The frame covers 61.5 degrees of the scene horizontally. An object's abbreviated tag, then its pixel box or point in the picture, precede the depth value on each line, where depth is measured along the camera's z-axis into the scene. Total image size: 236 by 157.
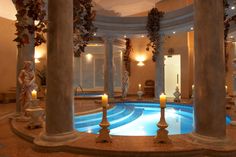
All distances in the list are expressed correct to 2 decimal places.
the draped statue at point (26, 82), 5.45
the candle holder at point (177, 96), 10.51
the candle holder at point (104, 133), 3.54
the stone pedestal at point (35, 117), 4.49
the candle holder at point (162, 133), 3.49
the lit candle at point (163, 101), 3.50
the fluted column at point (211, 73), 3.39
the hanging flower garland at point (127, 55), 14.61
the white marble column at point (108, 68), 11.04
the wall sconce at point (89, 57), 16.53
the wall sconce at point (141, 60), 14.70
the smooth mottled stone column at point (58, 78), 3.52
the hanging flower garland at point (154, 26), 10.61
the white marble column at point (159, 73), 11.08
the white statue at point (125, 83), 11.43
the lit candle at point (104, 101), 3.58
